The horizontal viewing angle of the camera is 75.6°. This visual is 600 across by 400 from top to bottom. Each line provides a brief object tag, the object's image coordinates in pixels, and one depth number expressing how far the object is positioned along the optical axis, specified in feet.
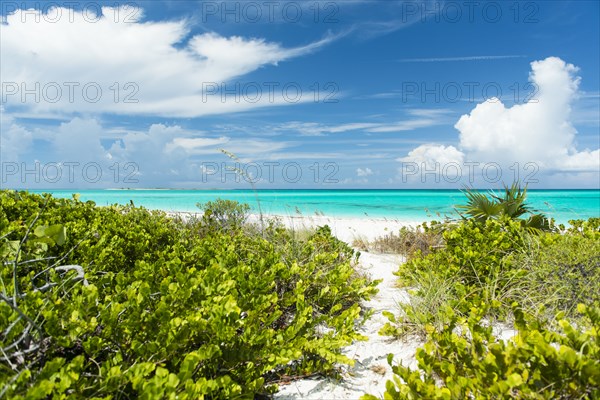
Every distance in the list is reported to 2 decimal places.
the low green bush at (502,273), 11.85
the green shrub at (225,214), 25.68
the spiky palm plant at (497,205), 23.13
